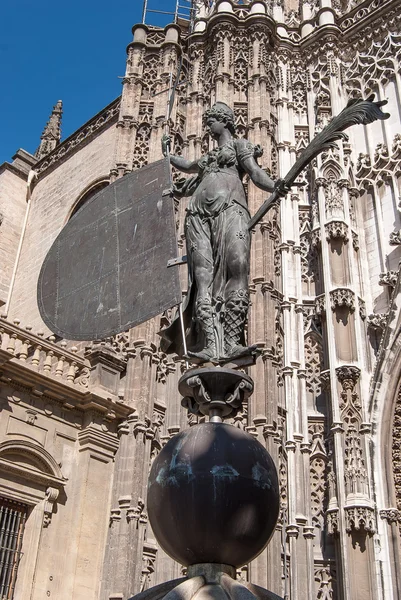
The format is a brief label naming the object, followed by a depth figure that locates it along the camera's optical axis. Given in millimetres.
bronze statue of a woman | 4906
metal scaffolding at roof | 16359
